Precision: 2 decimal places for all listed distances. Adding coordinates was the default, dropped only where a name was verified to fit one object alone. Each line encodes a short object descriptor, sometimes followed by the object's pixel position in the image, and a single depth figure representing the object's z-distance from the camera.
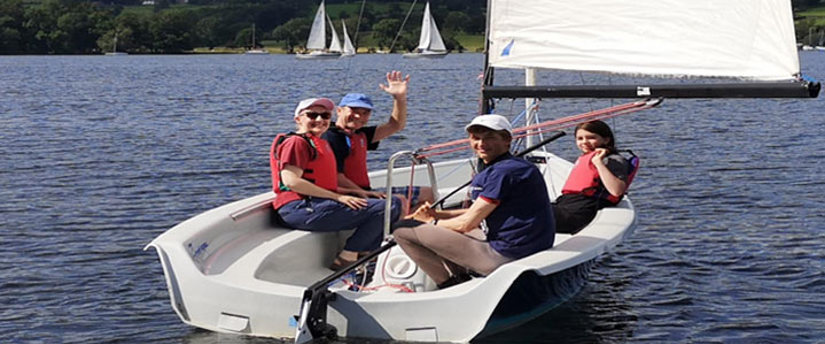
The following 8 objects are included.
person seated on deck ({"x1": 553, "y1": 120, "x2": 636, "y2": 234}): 8.84
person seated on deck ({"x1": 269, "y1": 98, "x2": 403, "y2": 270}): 8.23
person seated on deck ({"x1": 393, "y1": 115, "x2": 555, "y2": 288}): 7.06
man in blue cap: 8.84
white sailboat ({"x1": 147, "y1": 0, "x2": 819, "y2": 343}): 7.09
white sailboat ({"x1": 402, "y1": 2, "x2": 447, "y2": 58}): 90.38
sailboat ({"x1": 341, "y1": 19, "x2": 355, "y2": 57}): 87.95
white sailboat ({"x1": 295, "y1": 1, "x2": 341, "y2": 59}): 91.75
